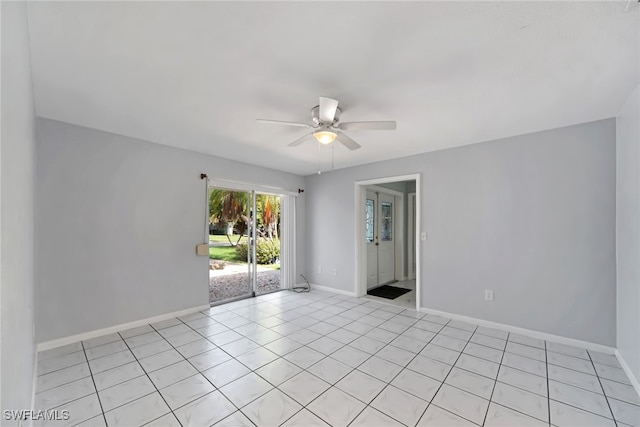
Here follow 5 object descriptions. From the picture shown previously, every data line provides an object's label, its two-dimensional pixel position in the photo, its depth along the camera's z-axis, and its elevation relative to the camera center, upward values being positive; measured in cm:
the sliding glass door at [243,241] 445 -52
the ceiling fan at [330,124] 211 +78
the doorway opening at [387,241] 476 -61
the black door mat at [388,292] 484 -156
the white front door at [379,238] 524 -54
